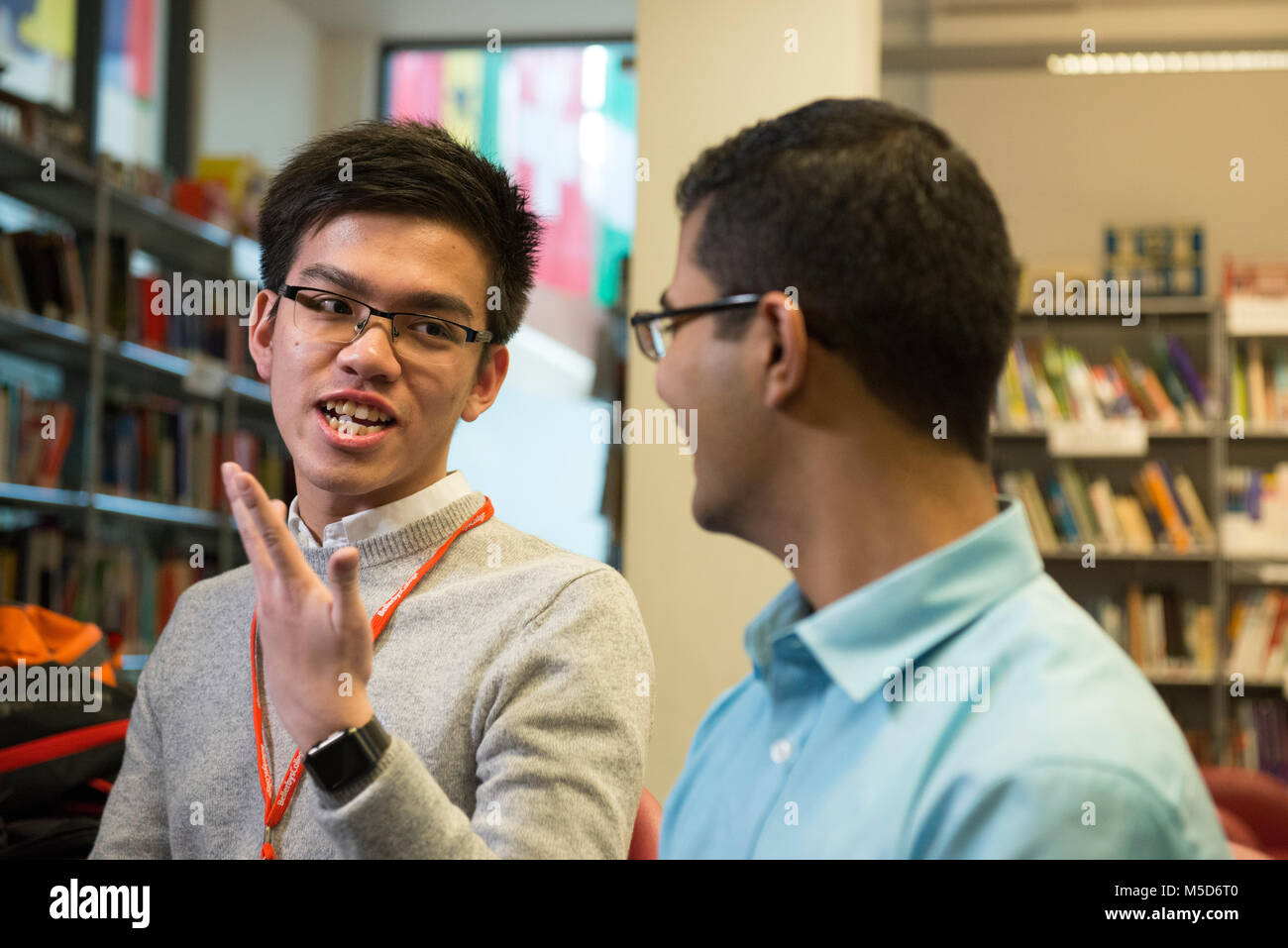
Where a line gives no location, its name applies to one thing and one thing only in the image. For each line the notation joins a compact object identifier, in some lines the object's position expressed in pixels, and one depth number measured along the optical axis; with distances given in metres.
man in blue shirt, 0.72
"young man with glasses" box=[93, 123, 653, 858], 1.21
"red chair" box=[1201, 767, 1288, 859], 2.03
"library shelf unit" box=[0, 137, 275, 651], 3.87
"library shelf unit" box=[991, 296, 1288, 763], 4.73
